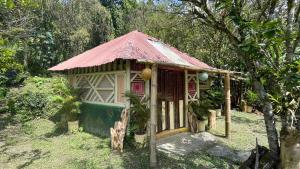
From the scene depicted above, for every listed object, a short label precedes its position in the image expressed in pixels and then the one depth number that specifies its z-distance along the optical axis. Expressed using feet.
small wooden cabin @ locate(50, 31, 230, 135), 17.25
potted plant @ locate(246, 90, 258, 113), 34.18
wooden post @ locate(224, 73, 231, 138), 19.55
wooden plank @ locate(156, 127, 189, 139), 18.65
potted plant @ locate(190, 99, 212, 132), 20.73
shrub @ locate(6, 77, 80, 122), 22.60
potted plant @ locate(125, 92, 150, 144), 16.10
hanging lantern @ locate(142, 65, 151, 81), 14.54
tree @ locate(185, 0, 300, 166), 7.88
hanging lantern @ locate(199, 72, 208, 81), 21.60
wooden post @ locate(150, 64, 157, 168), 13.61
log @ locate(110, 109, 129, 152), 15.69
